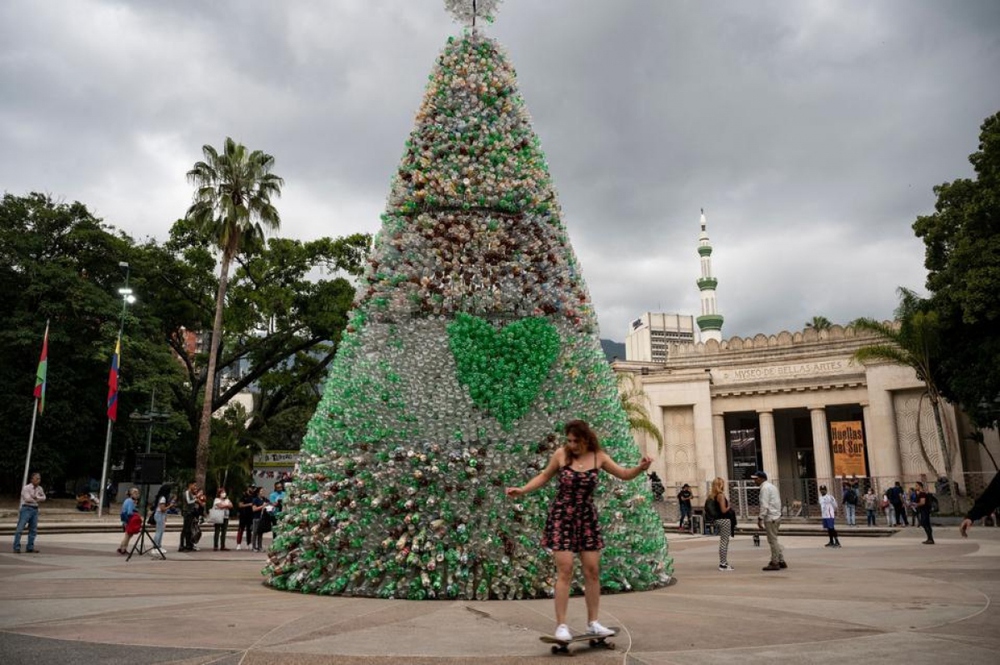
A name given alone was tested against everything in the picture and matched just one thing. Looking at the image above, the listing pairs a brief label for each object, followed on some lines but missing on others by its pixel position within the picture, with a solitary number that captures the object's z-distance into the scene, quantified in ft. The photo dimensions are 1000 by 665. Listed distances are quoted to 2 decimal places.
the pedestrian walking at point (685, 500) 73.19
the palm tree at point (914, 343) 80.43
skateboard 14.05
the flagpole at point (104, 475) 89.76
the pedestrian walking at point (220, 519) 49.67
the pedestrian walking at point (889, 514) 74.79
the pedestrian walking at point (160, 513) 43.57
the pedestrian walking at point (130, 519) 42.06
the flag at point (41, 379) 82.56
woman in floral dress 14.75
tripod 40.16
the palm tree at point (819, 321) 159.63
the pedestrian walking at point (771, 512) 33.86
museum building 97.96
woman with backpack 34.17
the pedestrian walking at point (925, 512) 48.55
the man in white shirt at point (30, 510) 41.32
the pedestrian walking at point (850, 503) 77.25
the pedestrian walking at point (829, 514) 50.67
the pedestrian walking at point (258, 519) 49.51
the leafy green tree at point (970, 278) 72.64
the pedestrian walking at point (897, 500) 72.74
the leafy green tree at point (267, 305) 104.06
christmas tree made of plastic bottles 22.21
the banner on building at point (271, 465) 102.27
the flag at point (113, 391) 86.33
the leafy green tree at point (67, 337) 95.81
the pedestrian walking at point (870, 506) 75.95
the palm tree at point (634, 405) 94.33
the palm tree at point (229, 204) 87.71
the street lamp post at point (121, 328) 91.17
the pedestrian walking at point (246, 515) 51.55
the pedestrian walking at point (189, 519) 48.01
